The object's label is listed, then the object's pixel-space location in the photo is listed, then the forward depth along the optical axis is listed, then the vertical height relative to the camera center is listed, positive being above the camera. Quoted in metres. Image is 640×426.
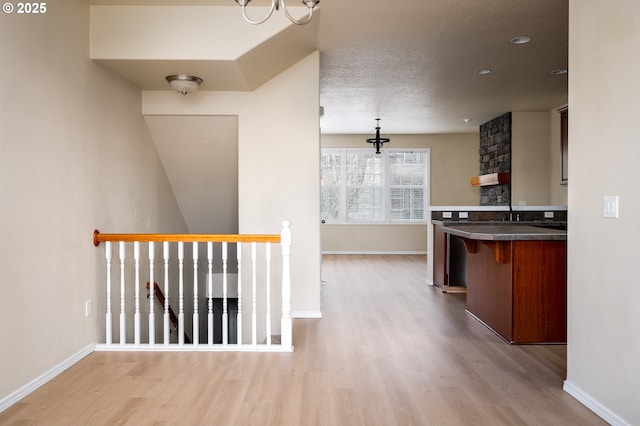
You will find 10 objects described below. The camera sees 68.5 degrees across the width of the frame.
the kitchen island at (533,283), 3.70 -0.60
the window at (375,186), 10.51 +0.47
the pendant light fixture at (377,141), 8.53 +1.21
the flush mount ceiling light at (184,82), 4.08 +1.09
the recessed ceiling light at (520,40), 4.30 +1.55
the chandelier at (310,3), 2.21 +0.96
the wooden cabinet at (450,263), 6.05 -0.74
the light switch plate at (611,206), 2.38 +0.01
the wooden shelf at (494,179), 7.71 +0.48
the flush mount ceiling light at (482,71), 5.30 +1.55
